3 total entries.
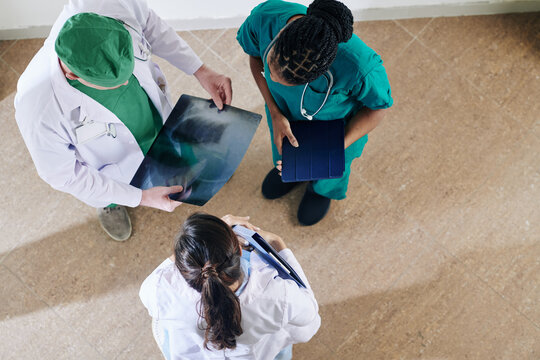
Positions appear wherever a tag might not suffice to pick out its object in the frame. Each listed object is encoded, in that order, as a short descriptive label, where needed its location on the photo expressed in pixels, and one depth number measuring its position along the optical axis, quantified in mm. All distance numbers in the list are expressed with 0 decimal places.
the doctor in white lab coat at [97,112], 1373
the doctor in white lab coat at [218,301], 1129
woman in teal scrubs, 1160
